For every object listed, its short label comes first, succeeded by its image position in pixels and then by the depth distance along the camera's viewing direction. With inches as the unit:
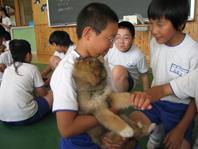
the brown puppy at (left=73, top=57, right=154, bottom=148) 36.7
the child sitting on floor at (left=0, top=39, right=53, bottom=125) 75.2
